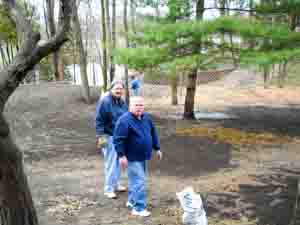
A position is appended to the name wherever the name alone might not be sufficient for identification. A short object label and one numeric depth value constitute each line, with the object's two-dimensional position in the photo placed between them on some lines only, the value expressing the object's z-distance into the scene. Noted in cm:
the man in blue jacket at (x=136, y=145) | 383
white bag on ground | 359
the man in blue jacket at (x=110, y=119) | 432
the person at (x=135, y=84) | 1364
